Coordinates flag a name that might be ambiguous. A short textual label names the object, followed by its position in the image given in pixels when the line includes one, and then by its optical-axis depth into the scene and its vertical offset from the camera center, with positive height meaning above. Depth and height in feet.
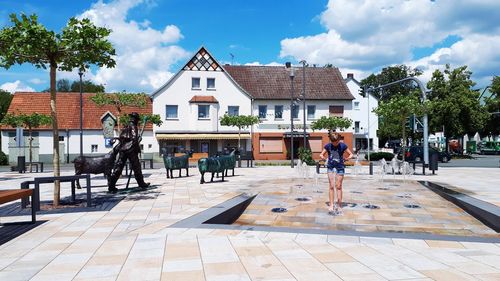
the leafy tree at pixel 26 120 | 97.86 +6.94
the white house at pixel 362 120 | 165.07 +9.78
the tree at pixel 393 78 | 241.14 +39.99
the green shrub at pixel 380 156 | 124.77 -3.87
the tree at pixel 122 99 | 86.48 +10.60
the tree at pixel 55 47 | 29.32 +7.73
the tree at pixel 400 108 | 70.79 +6.40
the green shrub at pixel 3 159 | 122.22 -3.41
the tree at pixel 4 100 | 187.11 +24.02
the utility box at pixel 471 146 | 212.41 -1.82
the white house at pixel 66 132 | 128.88 +5.01
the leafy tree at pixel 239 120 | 115.24 +7.28
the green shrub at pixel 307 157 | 96.89 -3.03
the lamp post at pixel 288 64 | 153.95 +31.05
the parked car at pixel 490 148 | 206.76 -2.93
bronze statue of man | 42.88 -0.37
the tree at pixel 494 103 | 179.45 +17.51
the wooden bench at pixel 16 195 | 22.80 -2.90
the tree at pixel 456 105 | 139.13 +13.13
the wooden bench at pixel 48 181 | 30.17 -2.65
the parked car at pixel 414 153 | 106.83 -2.62
